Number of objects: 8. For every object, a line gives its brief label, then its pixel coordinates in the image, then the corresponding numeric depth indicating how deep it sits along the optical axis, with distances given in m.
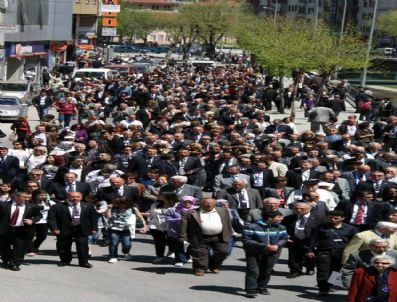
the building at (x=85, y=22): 99.07
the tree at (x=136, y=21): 151.21
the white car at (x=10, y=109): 40.69
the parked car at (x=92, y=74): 59.67
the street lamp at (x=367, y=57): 49.84
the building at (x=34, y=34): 61.69
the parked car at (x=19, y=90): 47.44
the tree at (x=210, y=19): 110.19
